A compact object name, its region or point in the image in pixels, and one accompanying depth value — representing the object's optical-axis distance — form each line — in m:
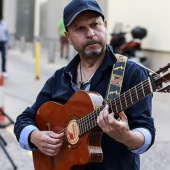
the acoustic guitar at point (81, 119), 1.86
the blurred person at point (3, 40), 11.48
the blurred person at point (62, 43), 16.45
